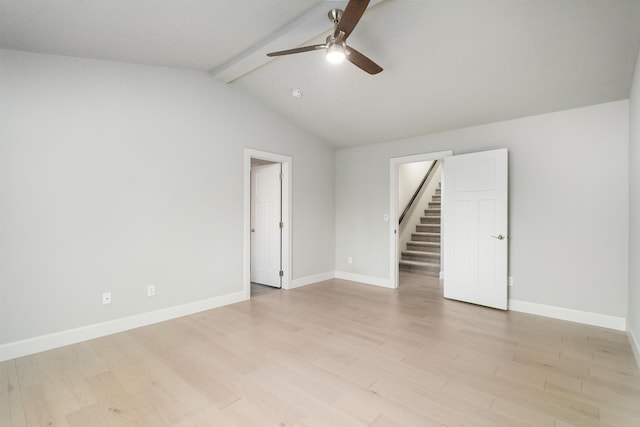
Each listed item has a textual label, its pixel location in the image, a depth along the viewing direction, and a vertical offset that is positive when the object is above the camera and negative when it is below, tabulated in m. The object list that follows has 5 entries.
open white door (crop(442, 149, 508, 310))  3.90 -0.16
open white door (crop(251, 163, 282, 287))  5.11 -0.16
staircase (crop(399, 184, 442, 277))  6.29 -0.72
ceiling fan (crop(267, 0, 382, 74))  1.97 +1.31
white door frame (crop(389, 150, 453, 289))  5.13 -0.10
